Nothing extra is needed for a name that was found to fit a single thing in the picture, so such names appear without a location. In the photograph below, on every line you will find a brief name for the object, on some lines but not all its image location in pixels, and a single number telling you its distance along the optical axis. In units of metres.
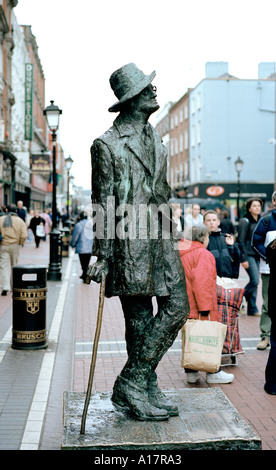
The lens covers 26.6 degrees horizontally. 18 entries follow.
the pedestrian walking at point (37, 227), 27.29
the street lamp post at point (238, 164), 29.41
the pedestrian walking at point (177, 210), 12.16
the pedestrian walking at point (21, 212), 23.91
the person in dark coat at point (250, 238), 9.95
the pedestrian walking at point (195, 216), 13.07
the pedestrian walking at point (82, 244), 15.05
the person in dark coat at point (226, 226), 13.49
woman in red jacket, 6.05
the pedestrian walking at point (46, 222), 32.36
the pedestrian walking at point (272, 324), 5.85
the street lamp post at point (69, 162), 32.62
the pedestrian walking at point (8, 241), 12.35
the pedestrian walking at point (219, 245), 7.98
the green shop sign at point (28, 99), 41.63
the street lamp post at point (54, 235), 15.29
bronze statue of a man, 4.03
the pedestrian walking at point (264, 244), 7.38
